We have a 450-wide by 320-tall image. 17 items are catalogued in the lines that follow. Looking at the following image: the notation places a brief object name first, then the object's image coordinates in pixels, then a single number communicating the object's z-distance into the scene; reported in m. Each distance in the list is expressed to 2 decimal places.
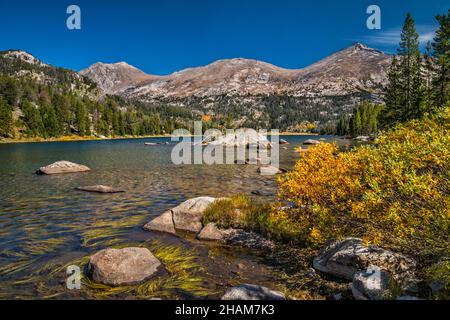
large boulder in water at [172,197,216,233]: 16.66
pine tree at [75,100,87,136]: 162.12
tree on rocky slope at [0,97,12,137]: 121.00
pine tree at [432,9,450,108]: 51.81
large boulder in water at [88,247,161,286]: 10.37
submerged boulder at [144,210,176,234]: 16.45
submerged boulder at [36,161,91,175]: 38.16
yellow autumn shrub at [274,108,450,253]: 8.34
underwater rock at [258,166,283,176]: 38.26
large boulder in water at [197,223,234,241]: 14.95
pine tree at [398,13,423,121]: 61.94
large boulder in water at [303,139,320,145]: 110.60
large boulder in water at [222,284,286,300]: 8.19
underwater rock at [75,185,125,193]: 27.10
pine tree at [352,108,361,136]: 153.70
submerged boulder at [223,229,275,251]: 13.86
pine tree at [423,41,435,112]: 57.98
